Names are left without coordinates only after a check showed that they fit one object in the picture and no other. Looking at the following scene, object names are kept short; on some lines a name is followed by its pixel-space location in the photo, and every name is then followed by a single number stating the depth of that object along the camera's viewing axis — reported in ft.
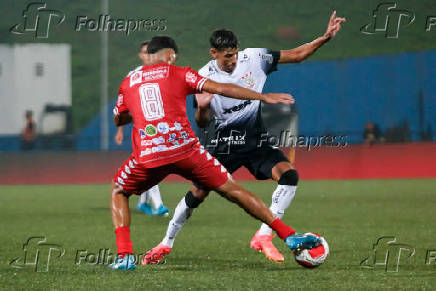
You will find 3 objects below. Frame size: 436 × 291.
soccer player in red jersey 45.70
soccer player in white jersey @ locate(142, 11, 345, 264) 53.83
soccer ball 45.68
